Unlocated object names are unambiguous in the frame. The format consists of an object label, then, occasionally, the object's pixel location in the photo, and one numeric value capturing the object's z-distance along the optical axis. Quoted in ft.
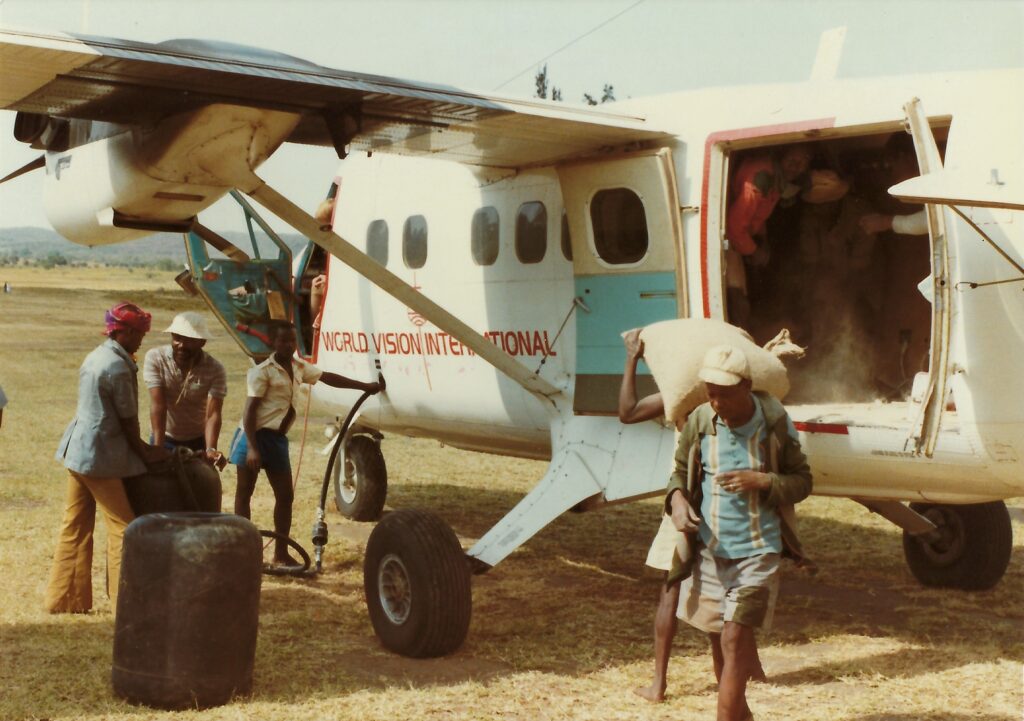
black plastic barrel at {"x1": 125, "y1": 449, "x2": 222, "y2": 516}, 24.00
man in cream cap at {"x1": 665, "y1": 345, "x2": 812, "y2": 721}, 17.31
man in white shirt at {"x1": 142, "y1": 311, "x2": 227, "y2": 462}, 25.95
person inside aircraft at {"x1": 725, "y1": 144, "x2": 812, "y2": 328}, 23.59
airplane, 20.12
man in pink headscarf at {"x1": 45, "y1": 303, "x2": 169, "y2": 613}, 23.39
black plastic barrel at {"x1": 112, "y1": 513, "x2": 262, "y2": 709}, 18.93
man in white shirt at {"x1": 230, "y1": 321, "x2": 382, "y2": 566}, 28.43
